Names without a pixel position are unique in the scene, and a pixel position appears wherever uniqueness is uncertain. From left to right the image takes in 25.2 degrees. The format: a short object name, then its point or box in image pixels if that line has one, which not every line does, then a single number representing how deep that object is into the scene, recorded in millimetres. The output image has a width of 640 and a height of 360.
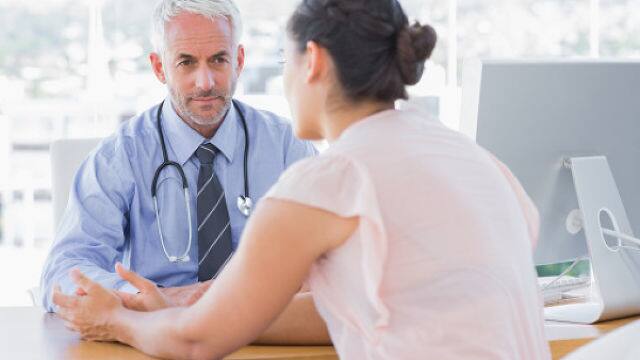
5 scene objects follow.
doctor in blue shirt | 2756
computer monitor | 2470
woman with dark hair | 1968
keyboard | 2686
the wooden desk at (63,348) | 2268
